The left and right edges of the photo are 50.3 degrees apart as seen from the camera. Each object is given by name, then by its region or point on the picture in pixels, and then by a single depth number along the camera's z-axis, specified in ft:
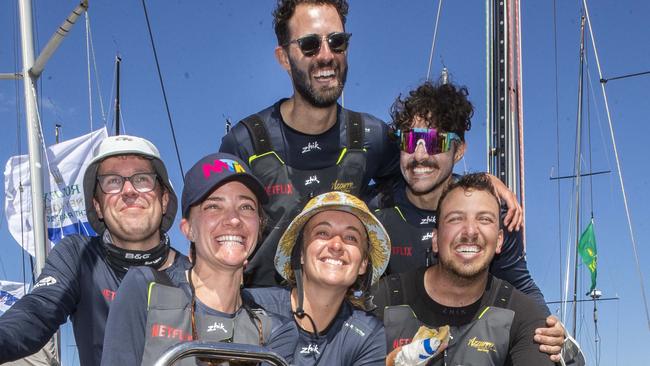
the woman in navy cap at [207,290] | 10.85
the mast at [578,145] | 52.70
